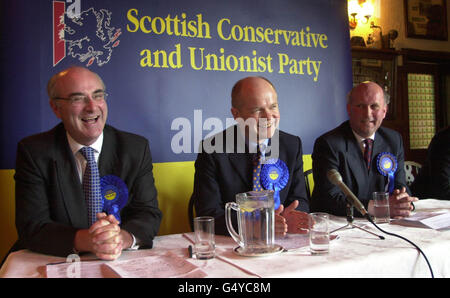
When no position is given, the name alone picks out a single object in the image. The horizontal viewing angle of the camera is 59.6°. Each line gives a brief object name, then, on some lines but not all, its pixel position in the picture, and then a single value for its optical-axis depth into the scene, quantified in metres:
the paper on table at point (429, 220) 1.60
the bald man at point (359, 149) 2.33
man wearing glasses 1.47
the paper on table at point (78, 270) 1.12
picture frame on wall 5.78
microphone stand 1.65
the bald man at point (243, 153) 1.94
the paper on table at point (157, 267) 1.11
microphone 1.44
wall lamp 5.41
